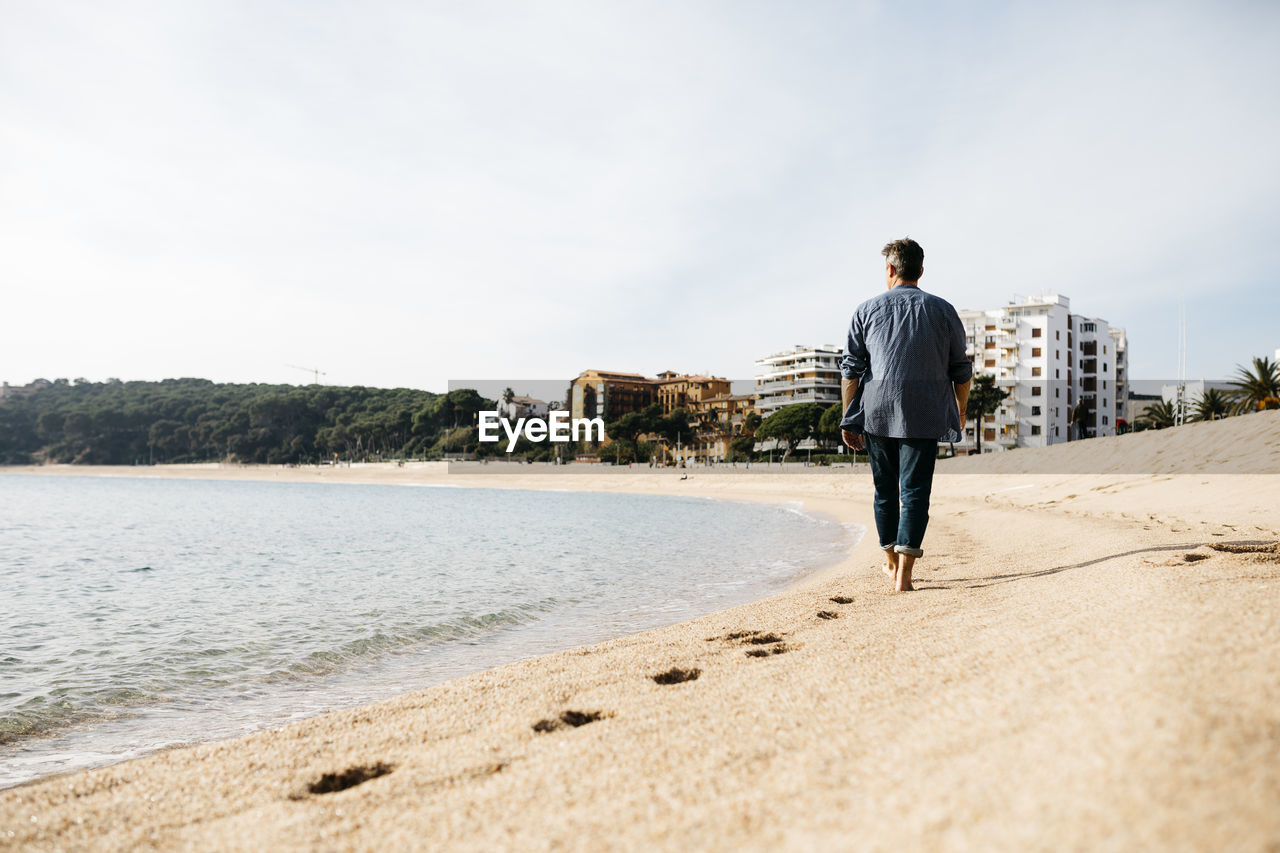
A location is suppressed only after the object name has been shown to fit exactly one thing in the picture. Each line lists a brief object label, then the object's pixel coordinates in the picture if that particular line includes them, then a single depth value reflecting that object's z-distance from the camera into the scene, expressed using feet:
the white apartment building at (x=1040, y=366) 262.67
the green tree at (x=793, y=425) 272.31
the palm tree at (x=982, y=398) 219.00
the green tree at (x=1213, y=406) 150.51
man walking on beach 14.64
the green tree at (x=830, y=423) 255.29
